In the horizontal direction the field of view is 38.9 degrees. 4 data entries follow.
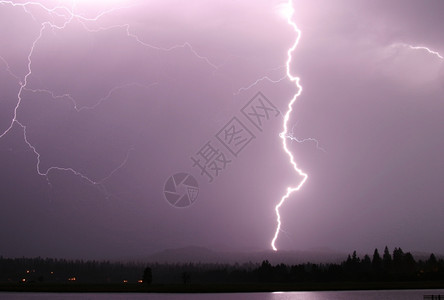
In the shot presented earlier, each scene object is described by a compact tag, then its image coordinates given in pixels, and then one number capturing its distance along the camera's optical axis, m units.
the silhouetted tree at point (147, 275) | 127.92
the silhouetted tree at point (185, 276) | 138.18
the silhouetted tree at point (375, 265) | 143.23
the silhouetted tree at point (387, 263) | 151.84
